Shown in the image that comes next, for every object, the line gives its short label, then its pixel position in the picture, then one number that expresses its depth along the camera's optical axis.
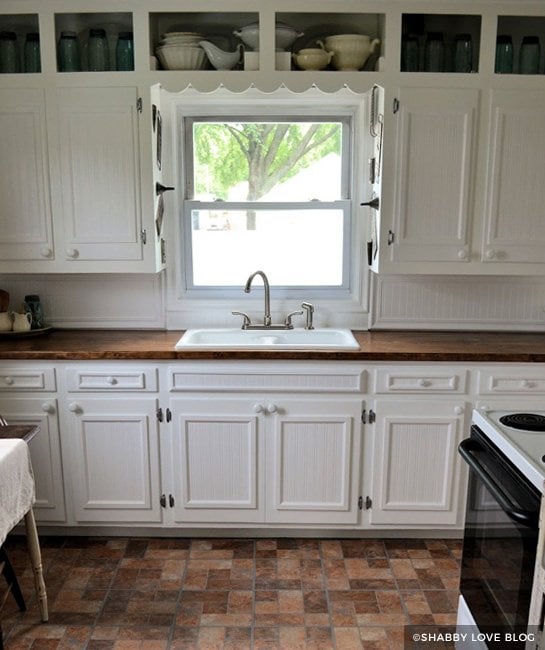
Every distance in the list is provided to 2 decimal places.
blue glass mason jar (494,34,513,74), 2.69
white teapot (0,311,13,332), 2.88
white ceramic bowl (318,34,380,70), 2.67
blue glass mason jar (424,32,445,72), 2.70
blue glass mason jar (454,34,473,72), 2.68
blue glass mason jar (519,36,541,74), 2.68
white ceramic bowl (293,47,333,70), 2.66
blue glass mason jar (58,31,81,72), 2.68
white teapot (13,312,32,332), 2.87
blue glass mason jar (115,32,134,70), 2.66
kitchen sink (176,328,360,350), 2.90
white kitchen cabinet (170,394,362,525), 2.61
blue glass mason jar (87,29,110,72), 2.70
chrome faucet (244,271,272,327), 2.91
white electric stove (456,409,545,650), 1.41
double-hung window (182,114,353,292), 2.99
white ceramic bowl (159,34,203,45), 2.66
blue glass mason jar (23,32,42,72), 2.68
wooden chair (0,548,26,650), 2.15
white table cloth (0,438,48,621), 1.78
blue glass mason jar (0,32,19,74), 2.74
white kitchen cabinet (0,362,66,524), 2.60
